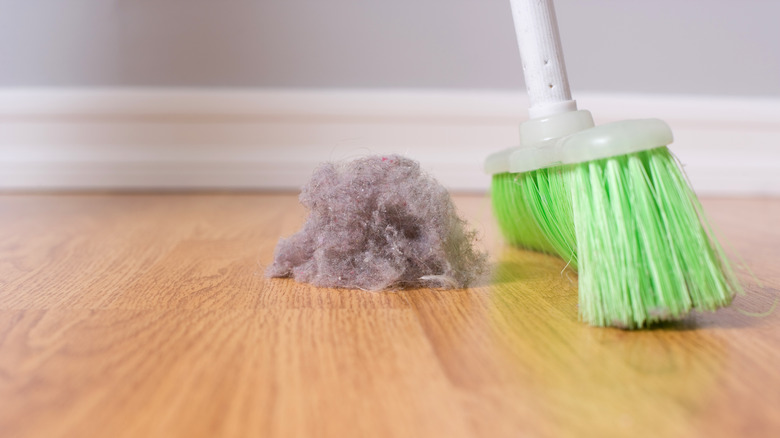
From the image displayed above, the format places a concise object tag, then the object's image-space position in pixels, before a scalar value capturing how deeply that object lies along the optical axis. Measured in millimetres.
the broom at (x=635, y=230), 499
